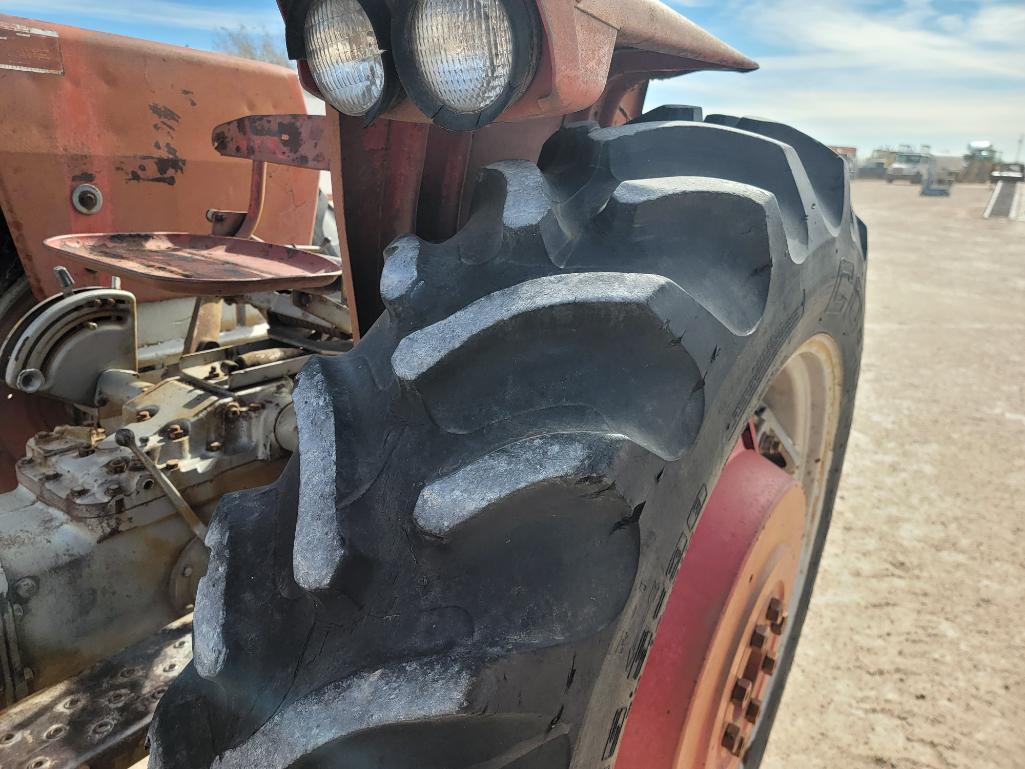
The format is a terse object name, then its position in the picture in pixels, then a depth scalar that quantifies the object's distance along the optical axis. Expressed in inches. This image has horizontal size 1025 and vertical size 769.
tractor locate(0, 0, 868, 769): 23.4
